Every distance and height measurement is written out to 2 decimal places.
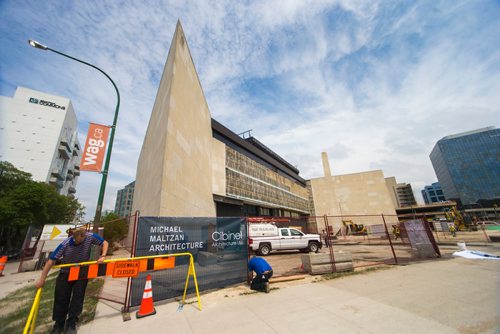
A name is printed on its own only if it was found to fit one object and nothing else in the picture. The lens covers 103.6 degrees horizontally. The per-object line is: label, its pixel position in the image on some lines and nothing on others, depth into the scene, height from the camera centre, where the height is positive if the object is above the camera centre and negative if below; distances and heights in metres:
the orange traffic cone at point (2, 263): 11.97 -1.03
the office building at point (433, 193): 130.35 +18.25
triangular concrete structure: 13.37 +7.31
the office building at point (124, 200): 113.25 +22.02
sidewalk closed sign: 4.40 -0.65
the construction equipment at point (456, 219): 25.75 +0.13
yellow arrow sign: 17.77 +0.89
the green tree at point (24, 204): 24.05 +5.10
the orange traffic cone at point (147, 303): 4.54 -1.49
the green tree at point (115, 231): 22.35 +0.87
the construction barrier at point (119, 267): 3.81 -0.61
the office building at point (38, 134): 45.41 +25.79
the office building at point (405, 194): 115.81 +16.21
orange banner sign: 6.95 +3.21
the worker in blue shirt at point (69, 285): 3.78 -0.82
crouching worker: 5.87 -1.27
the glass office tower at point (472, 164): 81.50 +23.12
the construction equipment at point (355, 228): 30.86 -0.40
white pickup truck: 13.76 -0.68
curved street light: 6.24 +2.98
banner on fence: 5.36 -0.39
